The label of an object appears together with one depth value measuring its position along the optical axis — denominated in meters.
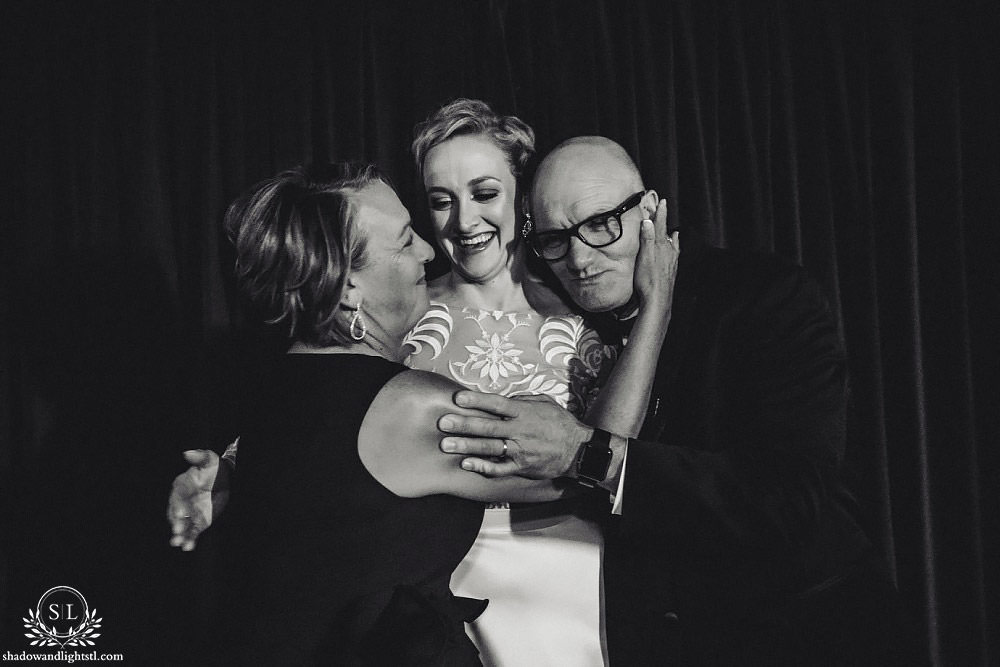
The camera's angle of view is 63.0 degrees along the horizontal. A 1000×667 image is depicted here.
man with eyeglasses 1.62
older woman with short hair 1.41
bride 1.78
